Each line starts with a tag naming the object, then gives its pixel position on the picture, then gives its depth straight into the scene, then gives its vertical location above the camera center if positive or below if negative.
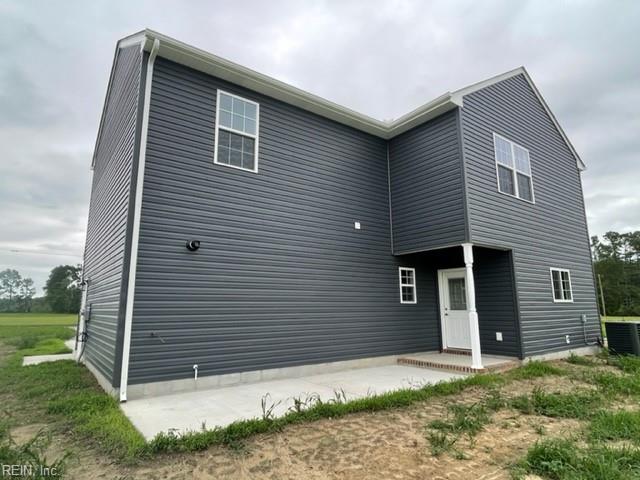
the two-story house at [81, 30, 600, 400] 5.62 +1.47
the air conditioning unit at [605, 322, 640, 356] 9.04 -1.20
